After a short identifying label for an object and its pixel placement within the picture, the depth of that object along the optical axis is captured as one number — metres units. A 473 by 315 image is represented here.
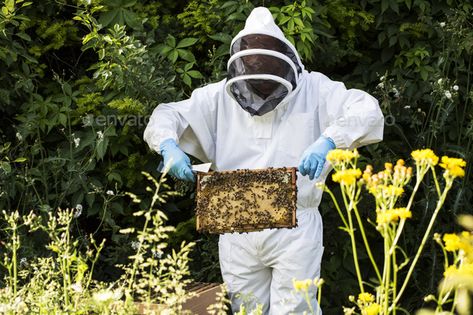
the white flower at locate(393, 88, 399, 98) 5.13
